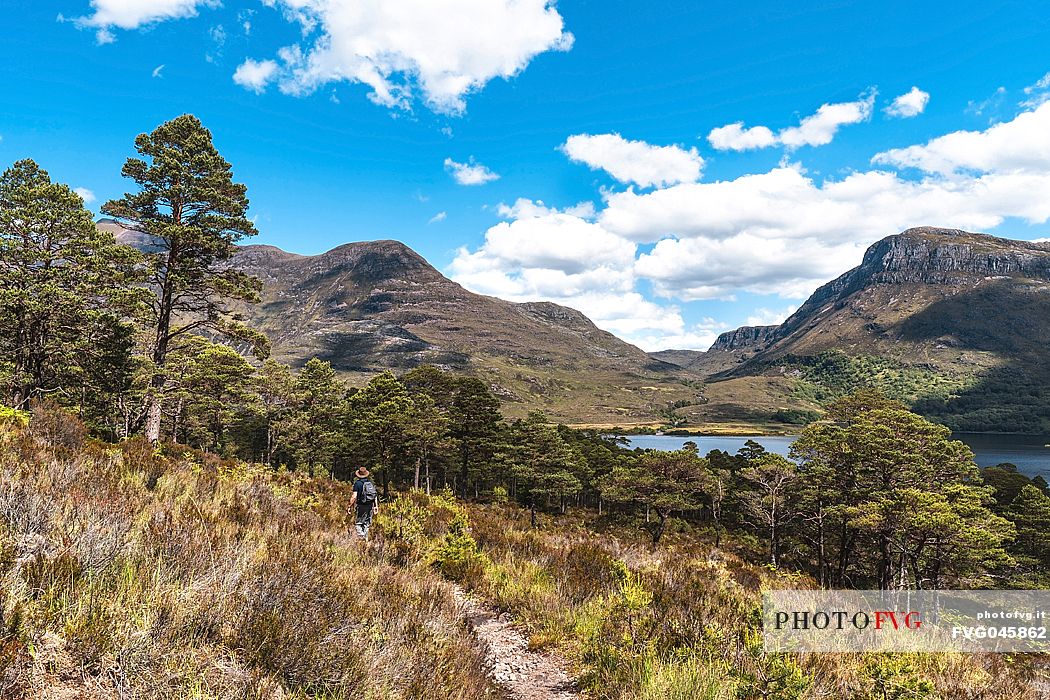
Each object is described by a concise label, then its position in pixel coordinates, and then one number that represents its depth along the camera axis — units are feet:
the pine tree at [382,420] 117.60
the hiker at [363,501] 30.19
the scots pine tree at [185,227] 57.21
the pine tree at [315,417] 145.38
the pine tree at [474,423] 138.00
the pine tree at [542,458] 135.95
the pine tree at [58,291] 57.50
